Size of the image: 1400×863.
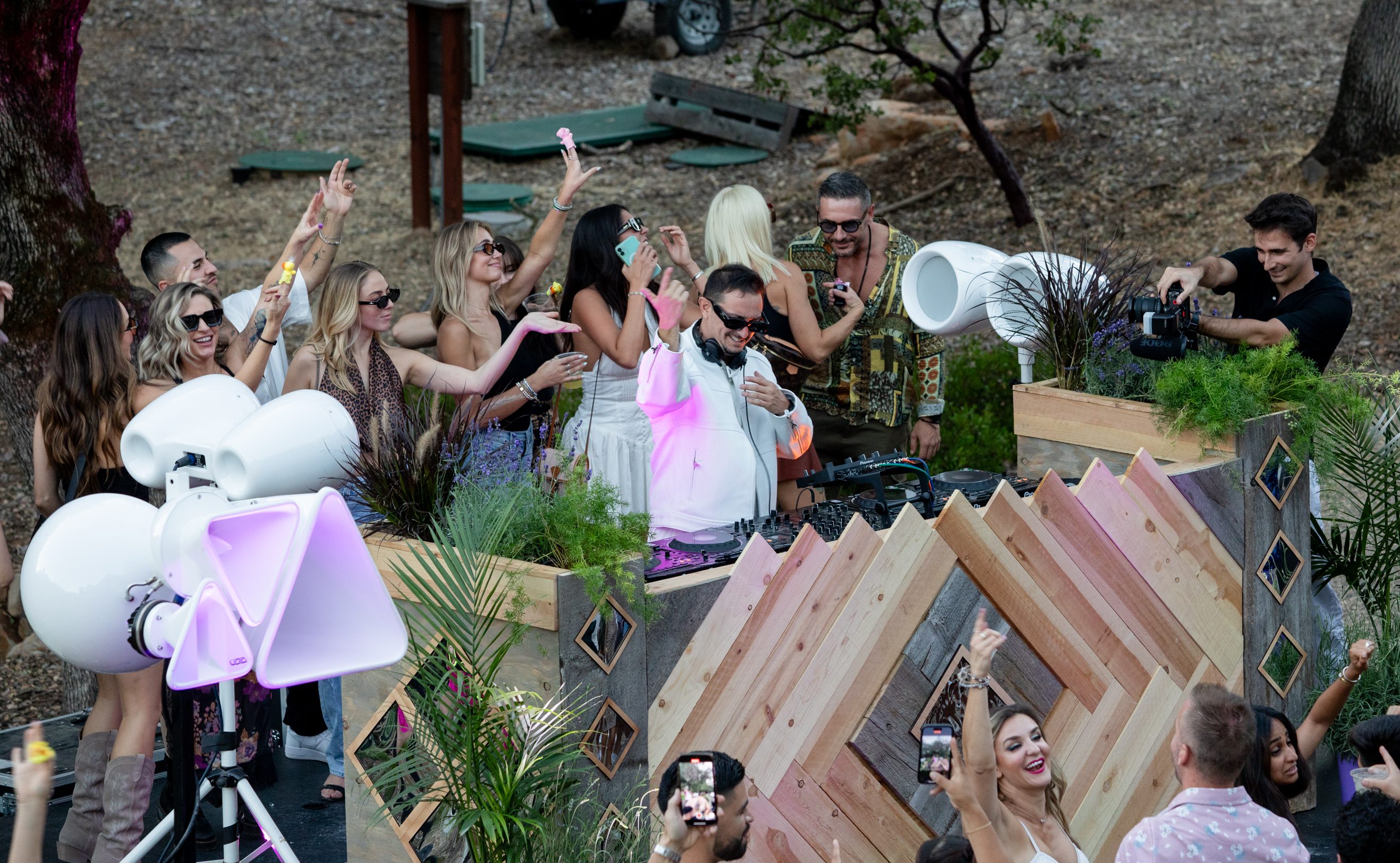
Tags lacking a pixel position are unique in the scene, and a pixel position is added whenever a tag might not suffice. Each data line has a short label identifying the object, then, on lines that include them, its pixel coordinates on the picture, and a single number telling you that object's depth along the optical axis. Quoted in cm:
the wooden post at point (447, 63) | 2059
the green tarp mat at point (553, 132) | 2744
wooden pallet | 2797
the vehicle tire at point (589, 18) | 3428
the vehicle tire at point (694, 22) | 3316
